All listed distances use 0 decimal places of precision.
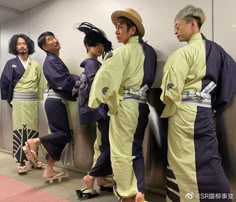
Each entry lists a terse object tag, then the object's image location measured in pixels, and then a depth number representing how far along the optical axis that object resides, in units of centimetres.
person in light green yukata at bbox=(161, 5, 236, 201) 140
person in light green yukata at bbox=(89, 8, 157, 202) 155
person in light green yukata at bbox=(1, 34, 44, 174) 271
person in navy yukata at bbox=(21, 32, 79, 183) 229
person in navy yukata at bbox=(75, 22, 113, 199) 193
